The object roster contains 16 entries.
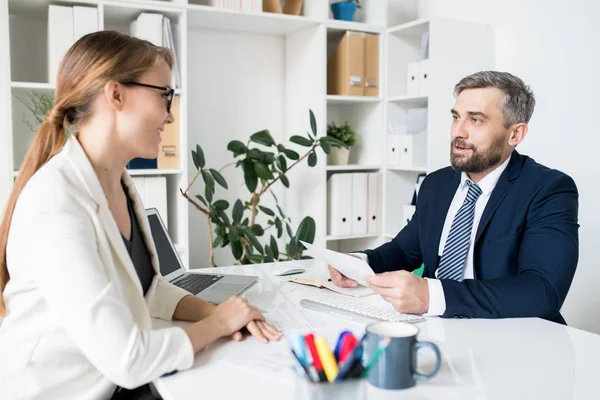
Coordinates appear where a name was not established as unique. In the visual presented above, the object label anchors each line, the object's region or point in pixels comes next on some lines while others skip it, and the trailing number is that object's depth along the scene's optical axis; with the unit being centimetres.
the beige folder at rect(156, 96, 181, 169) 312
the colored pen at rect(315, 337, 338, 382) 83
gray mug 102
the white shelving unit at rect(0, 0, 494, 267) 317
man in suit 147
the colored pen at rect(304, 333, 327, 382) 83
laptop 175
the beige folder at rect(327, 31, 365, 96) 356
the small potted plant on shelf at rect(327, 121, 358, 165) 366
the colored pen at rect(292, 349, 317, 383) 83
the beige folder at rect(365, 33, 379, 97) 364
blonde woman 106
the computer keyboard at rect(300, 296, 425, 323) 145
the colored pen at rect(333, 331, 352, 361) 87
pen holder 82
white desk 103
